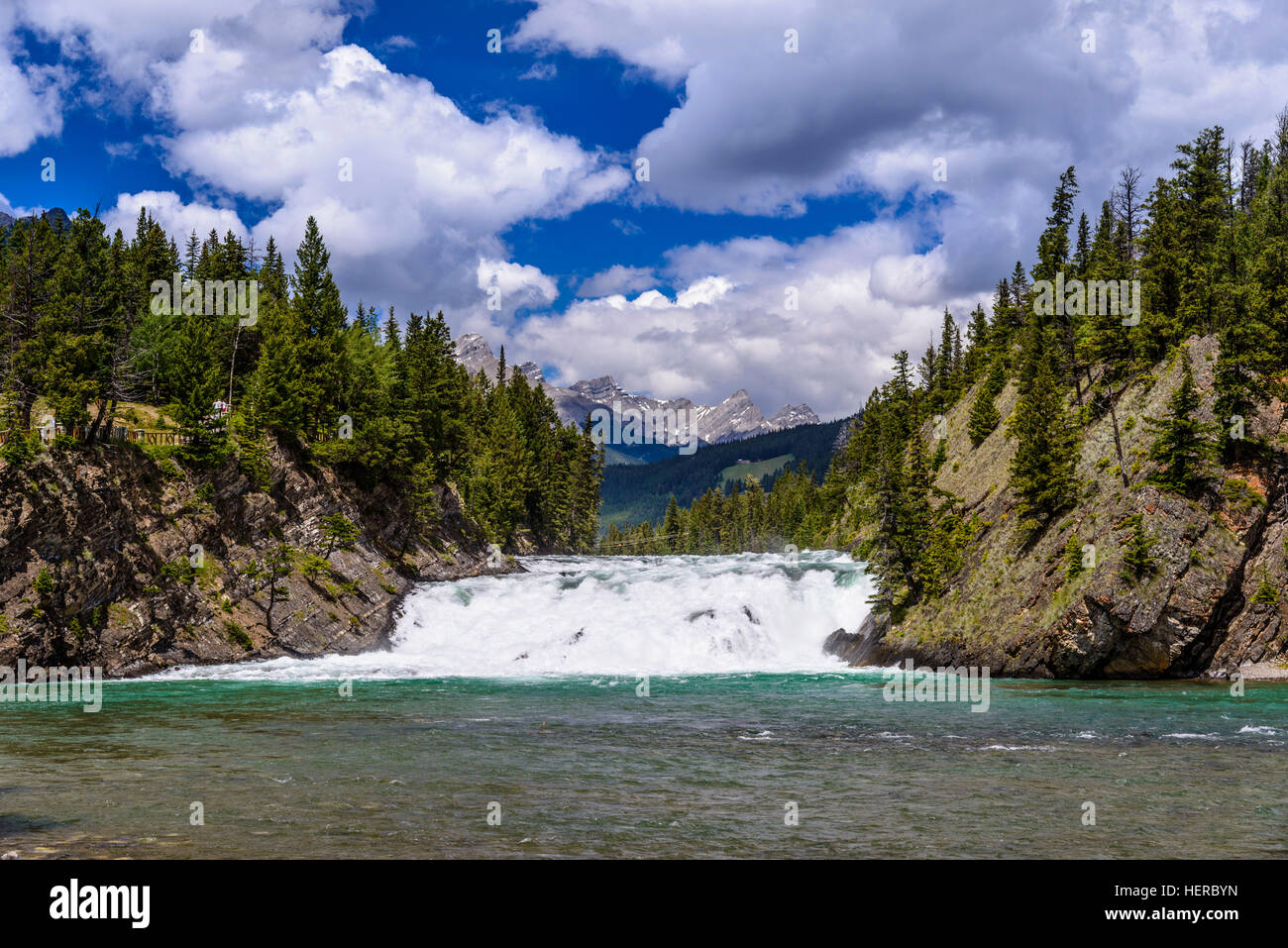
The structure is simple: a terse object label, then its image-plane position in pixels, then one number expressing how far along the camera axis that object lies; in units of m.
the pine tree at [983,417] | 66.12
